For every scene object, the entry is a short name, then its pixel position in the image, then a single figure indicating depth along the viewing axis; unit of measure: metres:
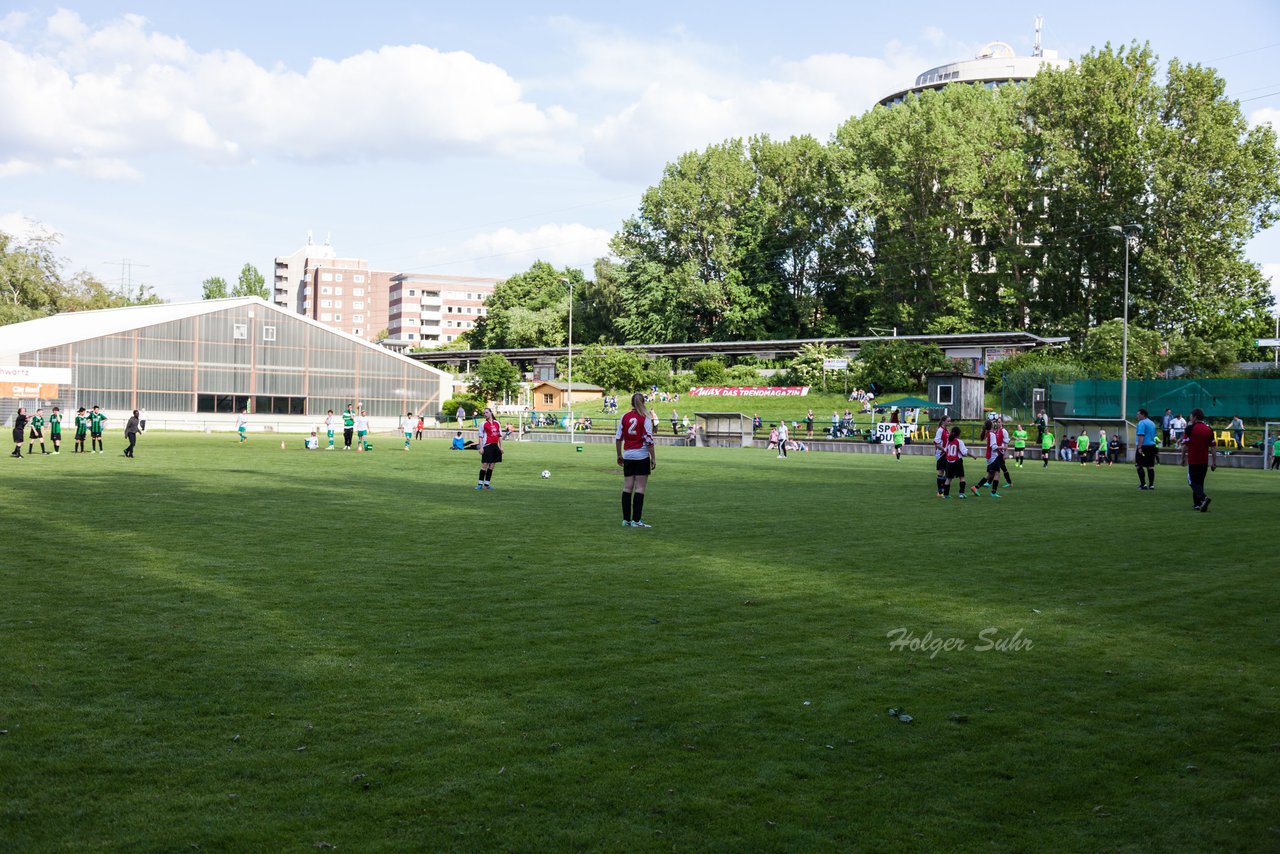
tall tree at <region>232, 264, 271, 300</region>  143.75
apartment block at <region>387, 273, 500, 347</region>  177.25
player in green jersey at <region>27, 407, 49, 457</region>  33.86
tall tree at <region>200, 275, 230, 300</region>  143.12
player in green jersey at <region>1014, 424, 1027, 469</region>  38.47
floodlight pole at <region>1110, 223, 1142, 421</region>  46.62
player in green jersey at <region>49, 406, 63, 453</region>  33.72
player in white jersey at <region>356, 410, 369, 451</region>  42.44
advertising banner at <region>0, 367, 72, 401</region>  63.22
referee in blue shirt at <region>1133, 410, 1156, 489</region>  26.34
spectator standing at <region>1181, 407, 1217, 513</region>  19.94
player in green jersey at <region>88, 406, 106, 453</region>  35.94
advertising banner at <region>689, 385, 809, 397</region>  75.62
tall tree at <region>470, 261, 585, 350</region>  108.25
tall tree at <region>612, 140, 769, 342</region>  93.62
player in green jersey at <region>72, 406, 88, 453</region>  35.19
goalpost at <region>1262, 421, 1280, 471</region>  40.28
